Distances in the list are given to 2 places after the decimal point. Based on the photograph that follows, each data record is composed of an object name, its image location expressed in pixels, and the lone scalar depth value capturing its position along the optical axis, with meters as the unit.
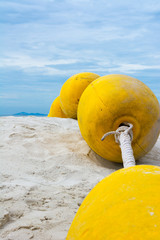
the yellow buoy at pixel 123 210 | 0.92
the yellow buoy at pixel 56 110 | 7.02
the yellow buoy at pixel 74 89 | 5.37
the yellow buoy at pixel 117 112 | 2.96
